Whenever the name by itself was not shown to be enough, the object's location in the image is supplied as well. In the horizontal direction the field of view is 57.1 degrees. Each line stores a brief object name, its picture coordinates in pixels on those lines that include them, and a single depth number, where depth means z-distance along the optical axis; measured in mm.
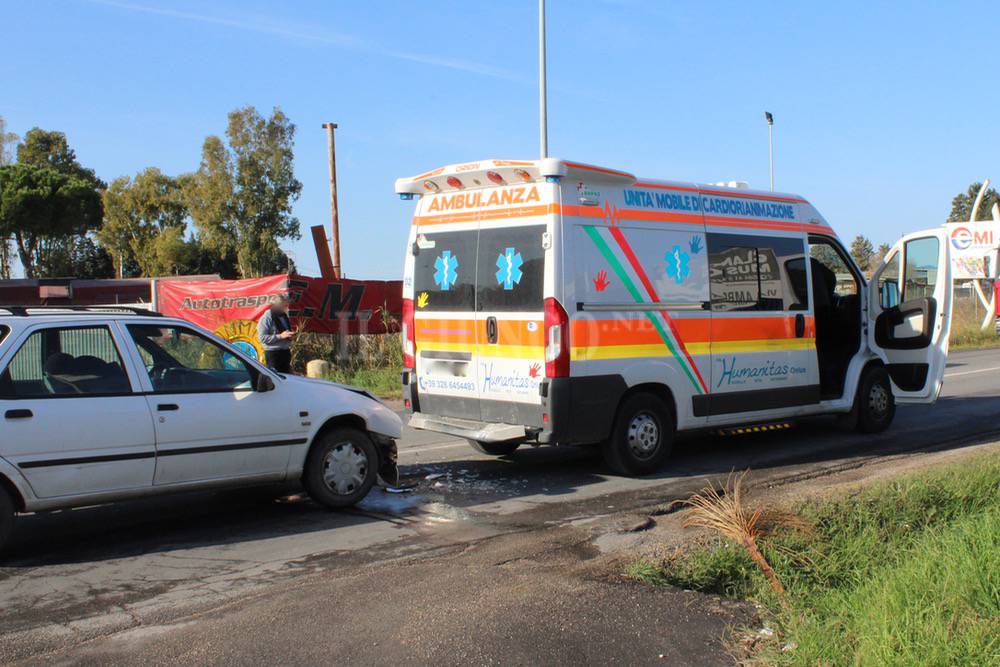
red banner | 17031
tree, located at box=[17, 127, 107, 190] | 60094
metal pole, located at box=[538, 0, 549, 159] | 20688
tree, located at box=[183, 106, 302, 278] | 50594
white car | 5895
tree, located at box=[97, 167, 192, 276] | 57562
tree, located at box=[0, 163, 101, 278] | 51656
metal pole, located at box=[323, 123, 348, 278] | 30562
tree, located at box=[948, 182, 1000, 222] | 60812
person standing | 11703
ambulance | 7895
